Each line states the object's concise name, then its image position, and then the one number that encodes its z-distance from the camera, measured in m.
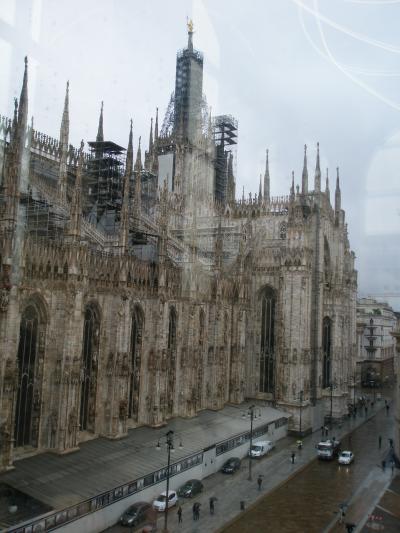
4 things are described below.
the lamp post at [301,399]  47.06
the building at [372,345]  84.62
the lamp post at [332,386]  52.25
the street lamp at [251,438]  33.57
